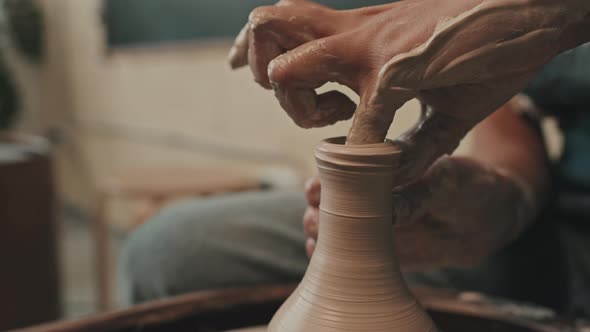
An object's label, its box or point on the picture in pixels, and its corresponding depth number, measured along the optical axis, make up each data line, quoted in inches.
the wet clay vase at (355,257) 16.3
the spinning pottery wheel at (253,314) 24.1
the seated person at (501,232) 31.6
